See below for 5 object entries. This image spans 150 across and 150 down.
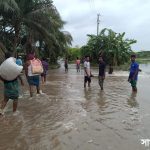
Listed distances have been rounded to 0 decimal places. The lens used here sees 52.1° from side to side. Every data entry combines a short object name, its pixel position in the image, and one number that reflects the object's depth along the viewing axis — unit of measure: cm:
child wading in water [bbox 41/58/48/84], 804
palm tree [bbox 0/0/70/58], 1126
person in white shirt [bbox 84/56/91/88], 686
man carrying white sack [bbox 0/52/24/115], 390
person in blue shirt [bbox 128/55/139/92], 590
